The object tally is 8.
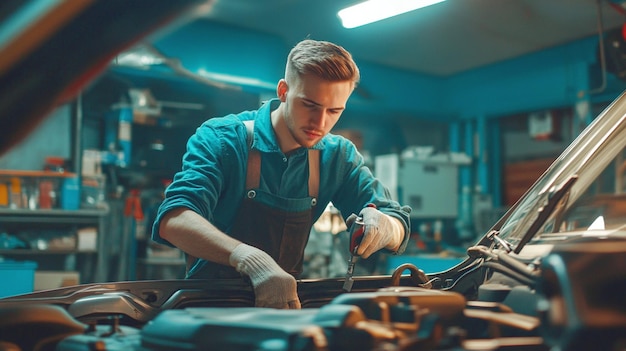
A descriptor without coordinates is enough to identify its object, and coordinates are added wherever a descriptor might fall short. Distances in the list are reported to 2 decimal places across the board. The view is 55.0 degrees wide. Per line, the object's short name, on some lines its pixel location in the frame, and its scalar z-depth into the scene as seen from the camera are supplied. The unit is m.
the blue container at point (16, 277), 3.90
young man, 1.66
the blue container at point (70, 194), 4.73
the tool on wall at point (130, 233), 5.28
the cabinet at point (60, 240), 4.55
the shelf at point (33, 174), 4.51
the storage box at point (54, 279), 4.41
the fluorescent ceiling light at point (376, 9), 4.13
